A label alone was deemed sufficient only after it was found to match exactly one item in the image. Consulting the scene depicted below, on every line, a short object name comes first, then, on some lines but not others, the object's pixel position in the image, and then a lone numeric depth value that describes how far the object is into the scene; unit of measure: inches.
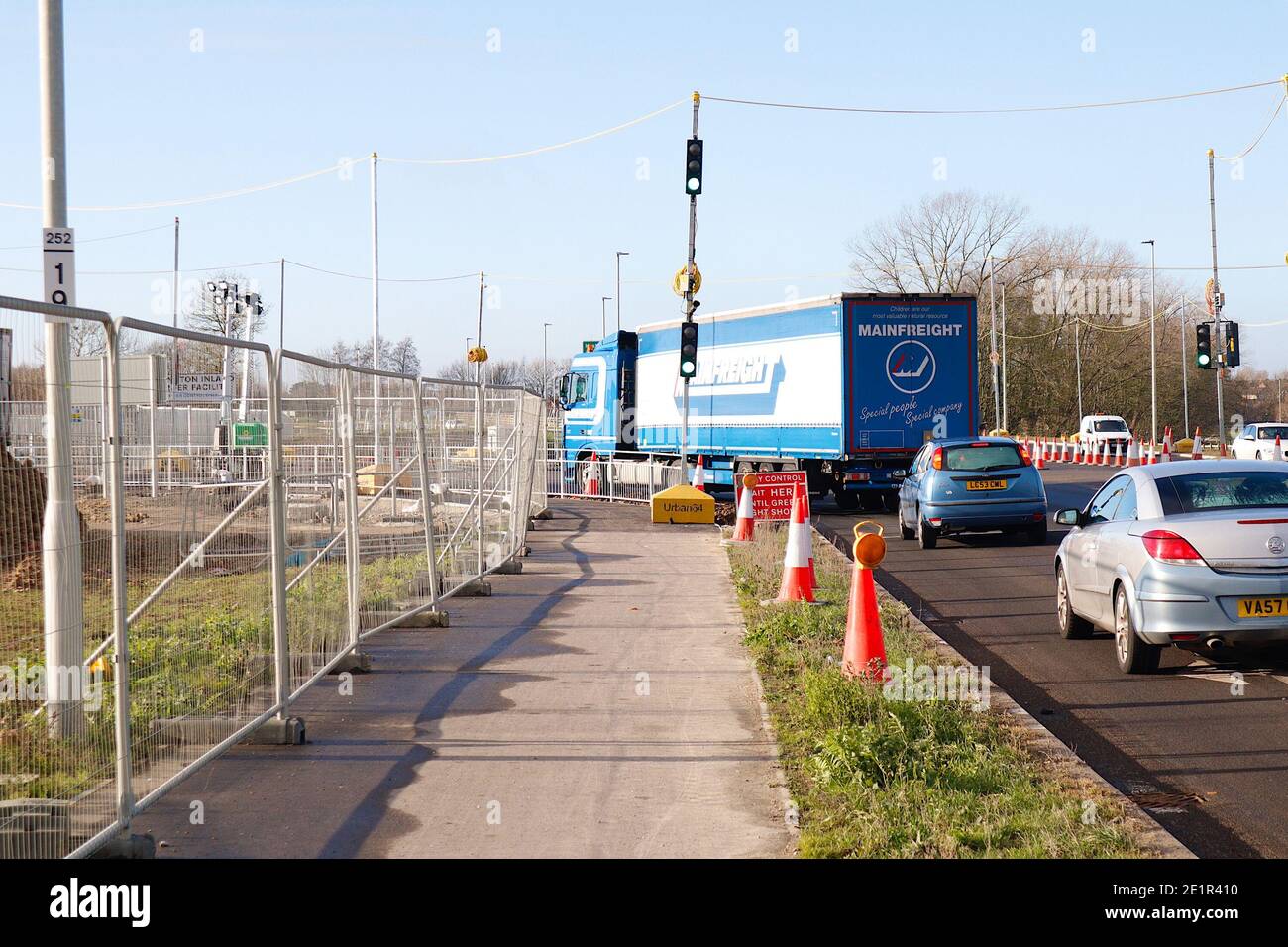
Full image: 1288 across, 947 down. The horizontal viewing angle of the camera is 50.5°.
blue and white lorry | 989.8
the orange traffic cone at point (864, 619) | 327.6
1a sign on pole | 324.5
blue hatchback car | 740.6
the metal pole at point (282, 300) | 2436.0
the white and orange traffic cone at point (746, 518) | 754.2
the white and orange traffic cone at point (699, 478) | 1175.0
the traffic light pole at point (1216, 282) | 1556.3
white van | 2090.3
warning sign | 754.2
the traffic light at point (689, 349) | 891.4
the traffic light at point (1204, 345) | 1402.6
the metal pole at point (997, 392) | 2162.6
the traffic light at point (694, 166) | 805.2
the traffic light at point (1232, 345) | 1364.3
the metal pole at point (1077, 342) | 2623.8
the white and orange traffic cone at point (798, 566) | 473.1
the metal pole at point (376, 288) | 1667.1
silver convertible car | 334.6
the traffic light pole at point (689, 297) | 868.6
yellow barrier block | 934.4
